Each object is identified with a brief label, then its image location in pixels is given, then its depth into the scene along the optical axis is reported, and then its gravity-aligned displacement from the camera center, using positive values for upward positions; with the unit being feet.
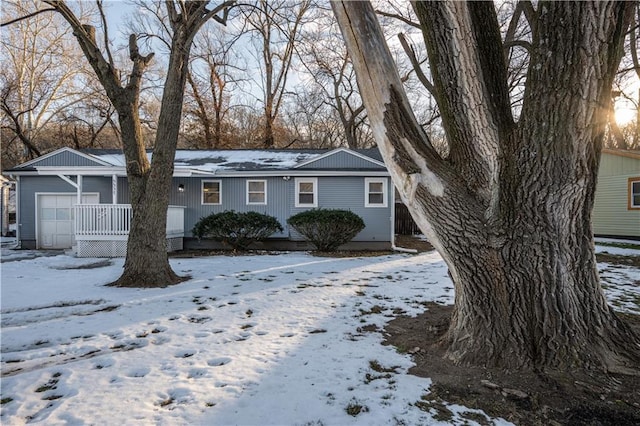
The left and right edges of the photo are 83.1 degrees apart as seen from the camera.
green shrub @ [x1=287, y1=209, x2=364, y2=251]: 36.76 -1.52
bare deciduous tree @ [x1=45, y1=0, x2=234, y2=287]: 21.25 +4.02
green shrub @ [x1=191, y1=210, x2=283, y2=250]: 36.96 -1.66
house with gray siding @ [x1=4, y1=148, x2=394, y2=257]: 41.39 +2.03
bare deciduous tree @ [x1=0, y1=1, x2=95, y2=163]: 71.31 +28.45
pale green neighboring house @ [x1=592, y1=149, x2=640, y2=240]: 46.01 +1.90
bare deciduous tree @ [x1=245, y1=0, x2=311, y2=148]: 78.92 +27.96
